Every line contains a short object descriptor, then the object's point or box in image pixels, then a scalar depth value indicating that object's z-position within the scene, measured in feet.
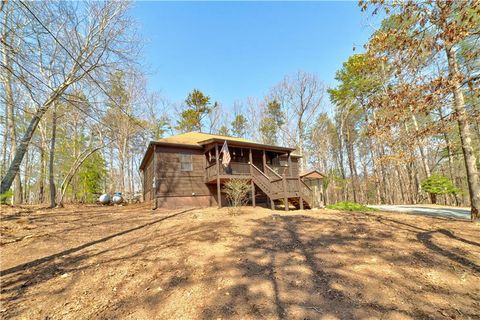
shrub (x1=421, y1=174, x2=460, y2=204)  44.33
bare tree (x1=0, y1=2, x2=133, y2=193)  17.08
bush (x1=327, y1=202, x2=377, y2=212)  35.85
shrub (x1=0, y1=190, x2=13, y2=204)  30.35
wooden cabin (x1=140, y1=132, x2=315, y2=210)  38.99
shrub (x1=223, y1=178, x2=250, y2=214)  33.50
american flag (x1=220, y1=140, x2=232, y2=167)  40.75
